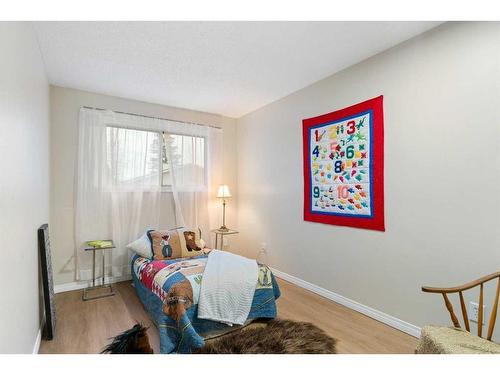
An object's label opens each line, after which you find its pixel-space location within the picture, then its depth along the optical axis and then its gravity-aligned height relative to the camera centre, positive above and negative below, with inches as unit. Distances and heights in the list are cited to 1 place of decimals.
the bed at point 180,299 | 78.7 -37.7
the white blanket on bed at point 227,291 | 86.2 -34.6
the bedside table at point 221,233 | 163.4 -27.9
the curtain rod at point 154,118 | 137.8 +41.9
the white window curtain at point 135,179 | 134.6 +6.3
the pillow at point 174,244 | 127.1 -27.1
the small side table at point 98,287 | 123.0 -48.6
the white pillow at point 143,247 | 127.0 -27.7
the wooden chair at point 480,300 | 62.4 -26.7
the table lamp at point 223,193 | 166.1 -2.5
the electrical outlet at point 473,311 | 75.0 -35.4
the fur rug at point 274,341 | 78.1 -47.8
